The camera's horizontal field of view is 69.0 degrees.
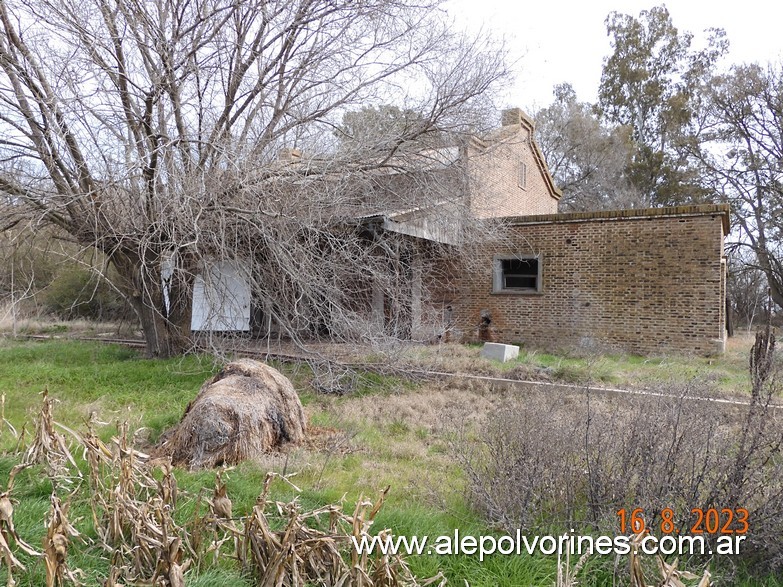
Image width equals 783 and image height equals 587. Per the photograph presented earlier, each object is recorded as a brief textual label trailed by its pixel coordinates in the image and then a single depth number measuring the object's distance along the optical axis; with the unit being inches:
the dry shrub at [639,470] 125.2
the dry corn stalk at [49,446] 141.3
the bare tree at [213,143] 324.2
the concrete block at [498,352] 421.4
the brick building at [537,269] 444.8
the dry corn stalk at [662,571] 87.0
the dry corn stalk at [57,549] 84.3
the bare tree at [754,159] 1101.1
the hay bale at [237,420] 192.2
